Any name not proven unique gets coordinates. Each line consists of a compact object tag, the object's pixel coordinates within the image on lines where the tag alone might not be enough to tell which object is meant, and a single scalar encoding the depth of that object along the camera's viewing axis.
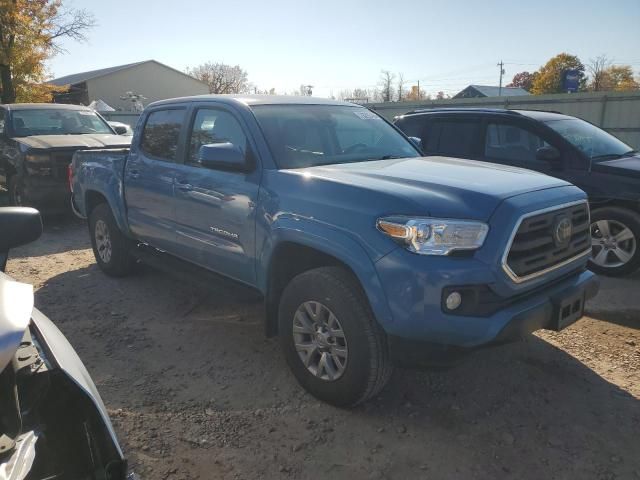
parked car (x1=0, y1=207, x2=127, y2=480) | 1.36
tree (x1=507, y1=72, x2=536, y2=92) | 78.65
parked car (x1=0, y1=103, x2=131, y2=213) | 7.71
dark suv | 5.51
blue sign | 19.98
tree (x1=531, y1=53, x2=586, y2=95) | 55.88
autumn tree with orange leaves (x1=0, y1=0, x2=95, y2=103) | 16.44
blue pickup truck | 2.60
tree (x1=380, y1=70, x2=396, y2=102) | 60.84
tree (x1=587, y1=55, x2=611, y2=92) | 56.62
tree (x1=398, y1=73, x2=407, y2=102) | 62.64
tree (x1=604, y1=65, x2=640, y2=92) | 58.94
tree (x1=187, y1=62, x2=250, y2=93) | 68.12
